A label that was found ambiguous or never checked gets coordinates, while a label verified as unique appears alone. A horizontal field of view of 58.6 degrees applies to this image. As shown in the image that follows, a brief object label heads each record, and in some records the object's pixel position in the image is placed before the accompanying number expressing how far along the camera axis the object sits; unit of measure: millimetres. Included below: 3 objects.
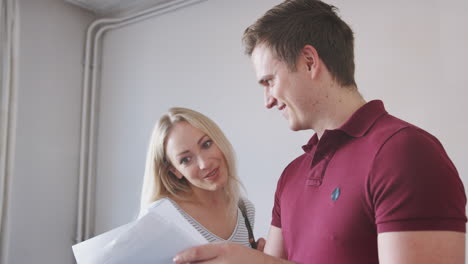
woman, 1744
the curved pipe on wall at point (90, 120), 3164
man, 680
